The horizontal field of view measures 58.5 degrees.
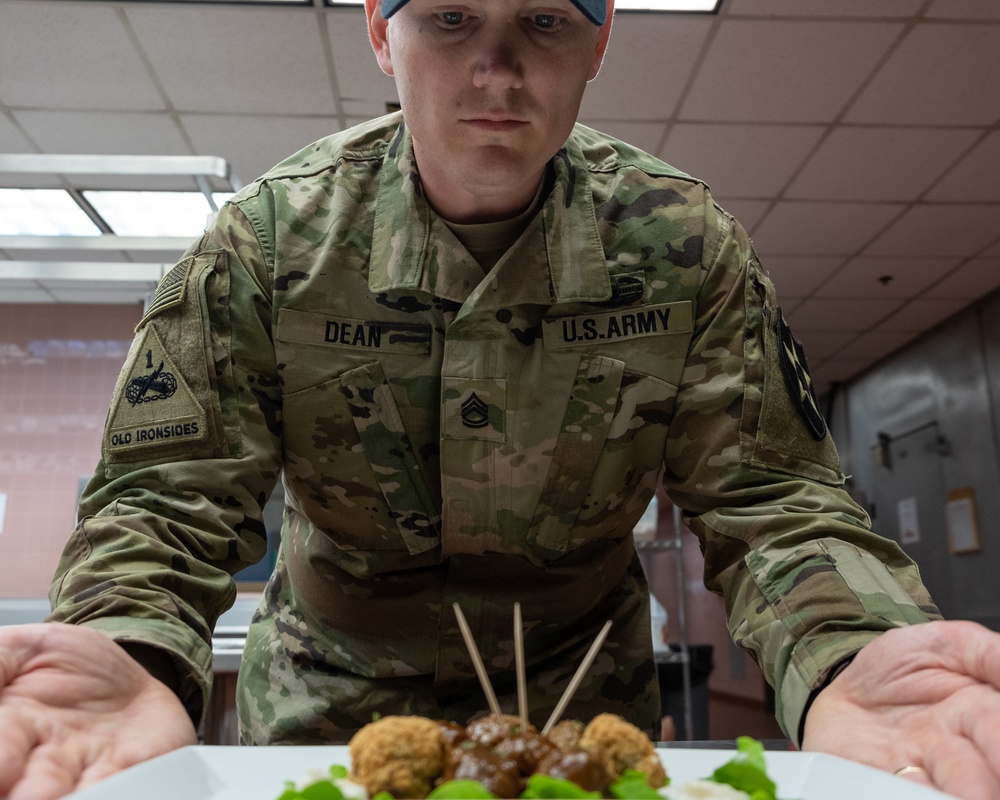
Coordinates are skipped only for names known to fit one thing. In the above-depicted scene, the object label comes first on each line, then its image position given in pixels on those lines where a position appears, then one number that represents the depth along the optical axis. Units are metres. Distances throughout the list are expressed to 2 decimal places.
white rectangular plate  0.53
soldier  0.90
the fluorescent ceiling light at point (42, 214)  4.39
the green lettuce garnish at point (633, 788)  0.53
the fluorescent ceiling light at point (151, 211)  4.36
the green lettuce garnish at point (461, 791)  0.49
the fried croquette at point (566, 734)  0.66
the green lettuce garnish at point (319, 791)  0.51
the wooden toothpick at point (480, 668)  0.66
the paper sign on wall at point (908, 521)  6.46
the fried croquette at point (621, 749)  0.61
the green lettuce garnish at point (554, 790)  0.52
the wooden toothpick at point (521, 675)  0.65
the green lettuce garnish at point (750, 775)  0.56
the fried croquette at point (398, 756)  0.57
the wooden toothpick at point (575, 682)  0.65
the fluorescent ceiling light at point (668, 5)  3.09
